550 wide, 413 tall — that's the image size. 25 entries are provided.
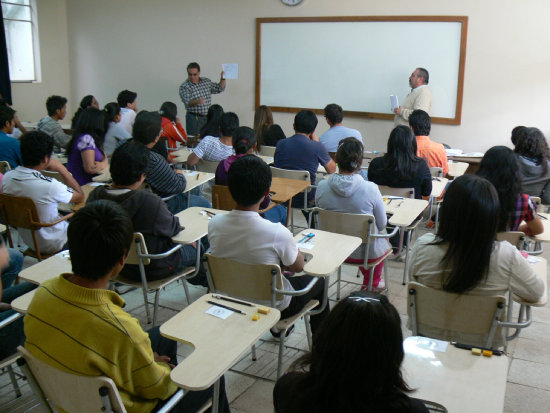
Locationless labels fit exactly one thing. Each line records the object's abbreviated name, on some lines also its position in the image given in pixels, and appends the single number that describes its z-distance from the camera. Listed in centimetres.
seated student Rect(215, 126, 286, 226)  429
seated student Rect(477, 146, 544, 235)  309
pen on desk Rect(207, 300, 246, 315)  209
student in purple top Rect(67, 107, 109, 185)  460
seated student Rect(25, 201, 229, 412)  158
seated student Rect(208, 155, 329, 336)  253
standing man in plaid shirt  830
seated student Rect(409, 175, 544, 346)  215
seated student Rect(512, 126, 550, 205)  462
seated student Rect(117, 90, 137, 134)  693
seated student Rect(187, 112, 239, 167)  510
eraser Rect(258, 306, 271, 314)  208
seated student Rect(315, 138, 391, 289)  351
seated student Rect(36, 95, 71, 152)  602
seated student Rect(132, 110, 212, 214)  405
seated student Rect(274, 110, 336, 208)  501
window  885
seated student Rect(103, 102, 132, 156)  573
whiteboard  722
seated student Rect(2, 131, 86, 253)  349
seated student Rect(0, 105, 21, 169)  481
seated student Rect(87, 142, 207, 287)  291
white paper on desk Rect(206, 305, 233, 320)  206
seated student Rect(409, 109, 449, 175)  499
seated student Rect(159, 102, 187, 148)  641
